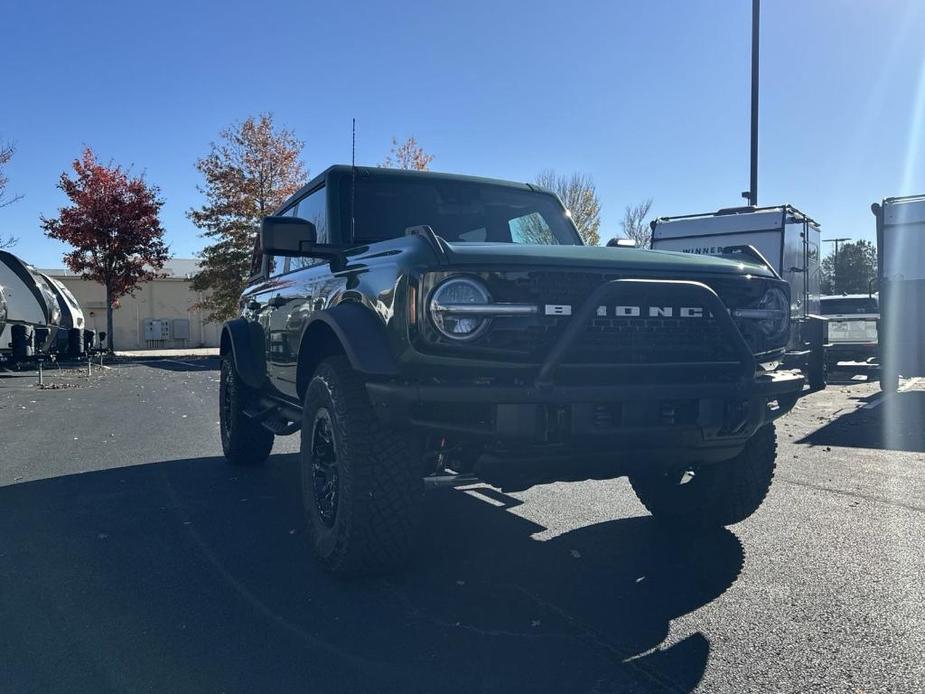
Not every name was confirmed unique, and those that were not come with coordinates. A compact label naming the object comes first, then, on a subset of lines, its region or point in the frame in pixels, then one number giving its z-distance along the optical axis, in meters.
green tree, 59.16
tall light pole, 16.62
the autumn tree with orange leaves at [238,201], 28.70
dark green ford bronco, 3.02
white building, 40.91
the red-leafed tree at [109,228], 27.22
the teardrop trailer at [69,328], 19.53
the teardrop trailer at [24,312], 16.39
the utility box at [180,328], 42.38
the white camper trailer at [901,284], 11.53
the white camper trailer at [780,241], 12.40
